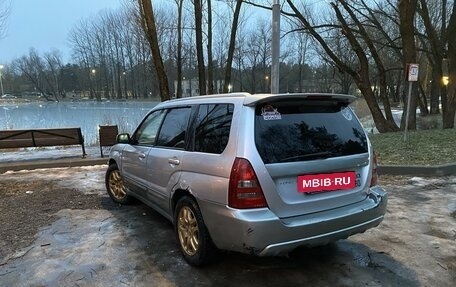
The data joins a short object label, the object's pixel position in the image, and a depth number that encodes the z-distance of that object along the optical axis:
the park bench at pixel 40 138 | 10.43
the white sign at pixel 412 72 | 9.91
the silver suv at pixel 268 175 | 3.17
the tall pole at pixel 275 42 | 9.79
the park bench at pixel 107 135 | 10.70
